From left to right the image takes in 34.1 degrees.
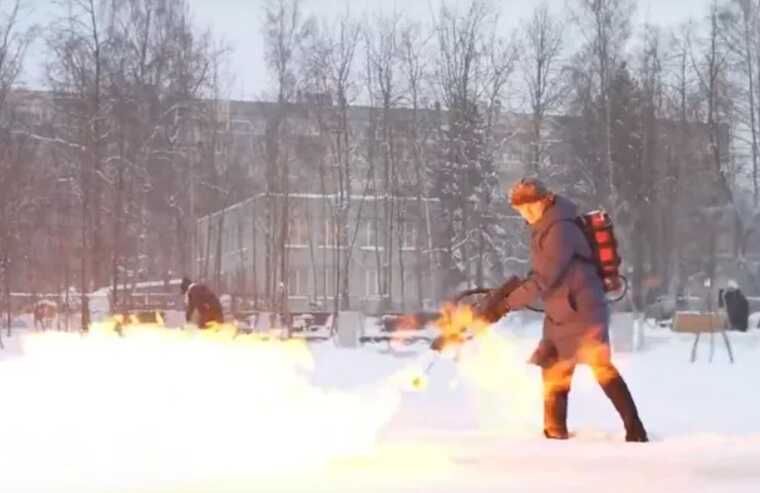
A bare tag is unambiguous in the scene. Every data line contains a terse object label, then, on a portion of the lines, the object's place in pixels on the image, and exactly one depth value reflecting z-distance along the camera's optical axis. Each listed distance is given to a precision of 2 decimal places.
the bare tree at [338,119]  50.75
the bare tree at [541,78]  52.08
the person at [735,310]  33.72
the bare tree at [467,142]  51.53
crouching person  23.22
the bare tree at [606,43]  48.12
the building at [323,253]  54.66
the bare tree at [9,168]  42.12
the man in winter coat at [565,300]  8.30
